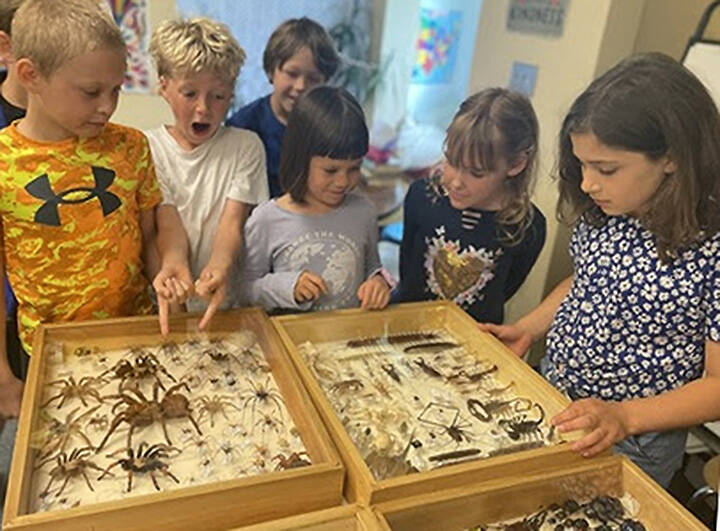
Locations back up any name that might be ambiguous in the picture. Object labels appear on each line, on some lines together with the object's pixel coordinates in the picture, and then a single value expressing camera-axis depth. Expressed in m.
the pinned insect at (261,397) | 1.05
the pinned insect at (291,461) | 0.91
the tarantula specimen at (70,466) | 0.85
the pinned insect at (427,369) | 1.21
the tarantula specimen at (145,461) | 0.88
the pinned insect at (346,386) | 1.11
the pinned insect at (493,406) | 1.11
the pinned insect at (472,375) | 1.20
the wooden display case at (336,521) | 0.83
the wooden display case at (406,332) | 0.89
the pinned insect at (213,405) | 1.02
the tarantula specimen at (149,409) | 0.98
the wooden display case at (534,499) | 0.88
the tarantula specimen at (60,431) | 0.90
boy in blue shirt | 1.61
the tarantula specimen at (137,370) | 1.07
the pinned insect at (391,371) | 1.18
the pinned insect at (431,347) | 1.29
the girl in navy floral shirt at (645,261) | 1.01
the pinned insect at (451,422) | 1.04
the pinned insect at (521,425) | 1.05
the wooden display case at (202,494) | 0.76
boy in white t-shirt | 1.31
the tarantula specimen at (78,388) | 1.01
